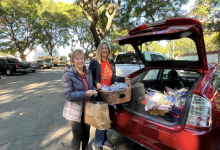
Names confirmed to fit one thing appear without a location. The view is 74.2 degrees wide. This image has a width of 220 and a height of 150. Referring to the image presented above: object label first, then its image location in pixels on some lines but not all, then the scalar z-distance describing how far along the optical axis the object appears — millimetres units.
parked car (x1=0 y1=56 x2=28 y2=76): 13391
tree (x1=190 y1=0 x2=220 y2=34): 9242
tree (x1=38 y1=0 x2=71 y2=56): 21173
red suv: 1516
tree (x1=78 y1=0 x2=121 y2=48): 7538
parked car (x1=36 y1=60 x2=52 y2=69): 23470
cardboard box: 2122
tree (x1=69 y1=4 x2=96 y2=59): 24459
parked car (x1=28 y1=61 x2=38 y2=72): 15695
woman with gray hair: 1799
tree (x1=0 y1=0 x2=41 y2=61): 19344
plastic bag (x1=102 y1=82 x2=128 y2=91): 2133
